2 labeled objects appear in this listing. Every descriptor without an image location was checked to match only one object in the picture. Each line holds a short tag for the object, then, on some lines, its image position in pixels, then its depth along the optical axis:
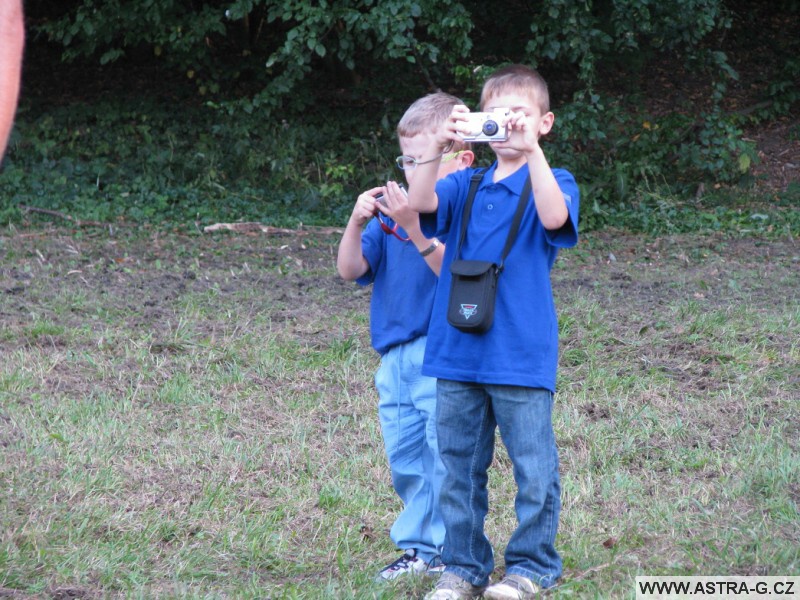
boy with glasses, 6.57
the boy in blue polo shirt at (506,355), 5.78
